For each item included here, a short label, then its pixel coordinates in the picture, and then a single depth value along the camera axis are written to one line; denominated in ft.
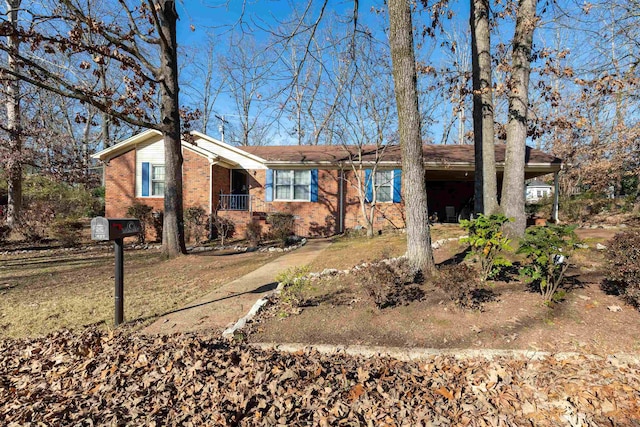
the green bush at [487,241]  13.85
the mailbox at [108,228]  11.97
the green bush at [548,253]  12.09
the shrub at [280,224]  38.86
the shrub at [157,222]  41.81
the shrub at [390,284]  12.86
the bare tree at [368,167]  35.22
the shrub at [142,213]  40.18
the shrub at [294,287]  13.98
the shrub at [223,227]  39.60
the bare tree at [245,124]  94.24
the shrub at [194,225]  40.86
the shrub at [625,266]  11.78
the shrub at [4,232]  36.52
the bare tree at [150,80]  24.98
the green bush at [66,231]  36.60
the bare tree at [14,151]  41.75
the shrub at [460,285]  12.46
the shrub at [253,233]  37.22
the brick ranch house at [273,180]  41.63
